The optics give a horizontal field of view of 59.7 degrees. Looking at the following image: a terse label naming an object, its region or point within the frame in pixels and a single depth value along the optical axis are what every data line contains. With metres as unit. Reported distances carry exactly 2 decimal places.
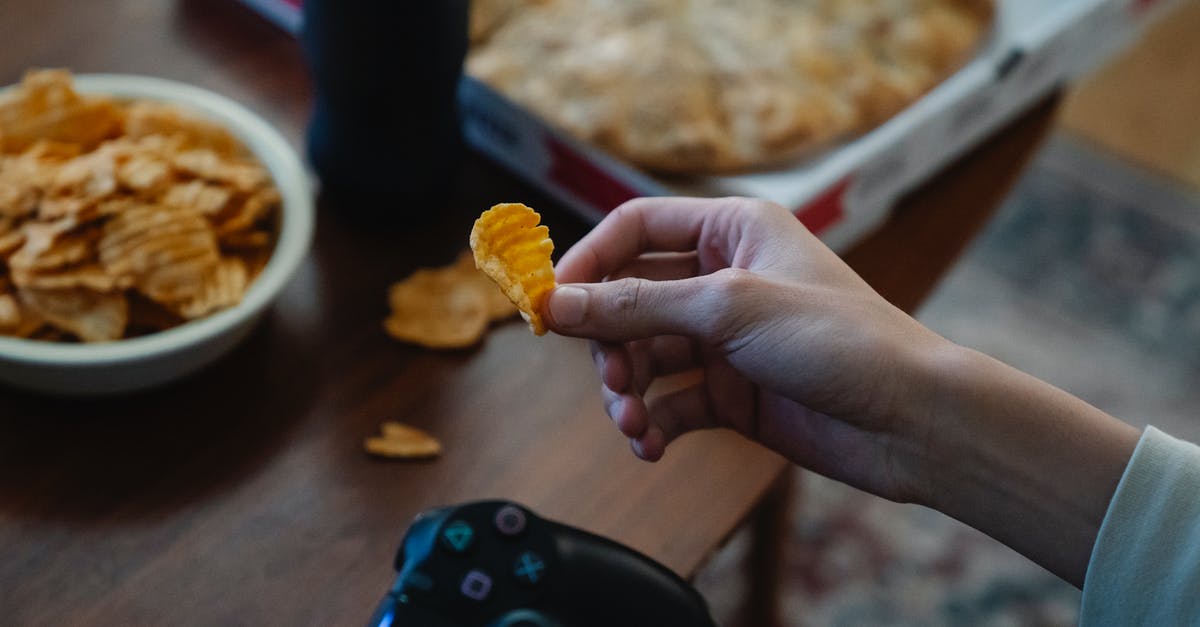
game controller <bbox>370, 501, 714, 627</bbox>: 0.57
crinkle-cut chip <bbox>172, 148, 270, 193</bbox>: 0.77
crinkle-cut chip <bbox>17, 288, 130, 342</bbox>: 0.69
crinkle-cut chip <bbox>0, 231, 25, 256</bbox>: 0.71
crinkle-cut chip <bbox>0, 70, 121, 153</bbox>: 0.79
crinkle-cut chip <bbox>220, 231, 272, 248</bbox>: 0.77
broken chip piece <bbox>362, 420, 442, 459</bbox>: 0.74
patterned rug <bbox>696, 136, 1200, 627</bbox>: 1.41
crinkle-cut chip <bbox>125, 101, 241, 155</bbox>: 0.80
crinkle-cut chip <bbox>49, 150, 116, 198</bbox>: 0.73
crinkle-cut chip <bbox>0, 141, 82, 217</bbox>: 0.73
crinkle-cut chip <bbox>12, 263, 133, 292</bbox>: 0.69
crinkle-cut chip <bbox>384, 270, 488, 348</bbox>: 0.82
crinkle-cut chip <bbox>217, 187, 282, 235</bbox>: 0.76
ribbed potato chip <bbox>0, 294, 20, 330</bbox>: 0.68
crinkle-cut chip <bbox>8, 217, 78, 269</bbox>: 0.70
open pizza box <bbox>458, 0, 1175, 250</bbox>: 0.90
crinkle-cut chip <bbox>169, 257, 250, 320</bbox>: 0.71
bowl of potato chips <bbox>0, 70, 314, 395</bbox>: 0.69
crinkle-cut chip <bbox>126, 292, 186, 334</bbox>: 0.73
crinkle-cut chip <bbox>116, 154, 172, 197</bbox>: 0.74
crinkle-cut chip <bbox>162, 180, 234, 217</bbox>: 0.75
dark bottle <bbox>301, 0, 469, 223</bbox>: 0.79
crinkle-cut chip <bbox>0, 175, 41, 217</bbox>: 0.73
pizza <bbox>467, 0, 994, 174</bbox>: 0.92
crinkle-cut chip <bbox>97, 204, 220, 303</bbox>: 0.71
